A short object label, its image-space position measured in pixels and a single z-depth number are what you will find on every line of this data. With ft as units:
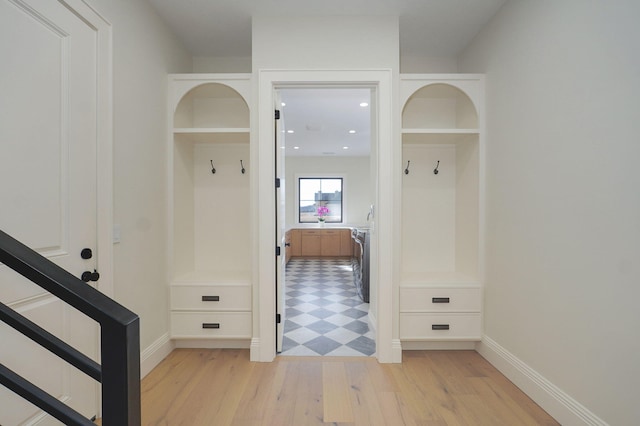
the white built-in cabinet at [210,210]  8.76
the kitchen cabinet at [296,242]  26.53
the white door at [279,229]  8.75
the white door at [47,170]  4.51
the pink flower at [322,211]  28.73
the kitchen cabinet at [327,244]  26.71
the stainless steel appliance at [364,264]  13.74
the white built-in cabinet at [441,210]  8.71
